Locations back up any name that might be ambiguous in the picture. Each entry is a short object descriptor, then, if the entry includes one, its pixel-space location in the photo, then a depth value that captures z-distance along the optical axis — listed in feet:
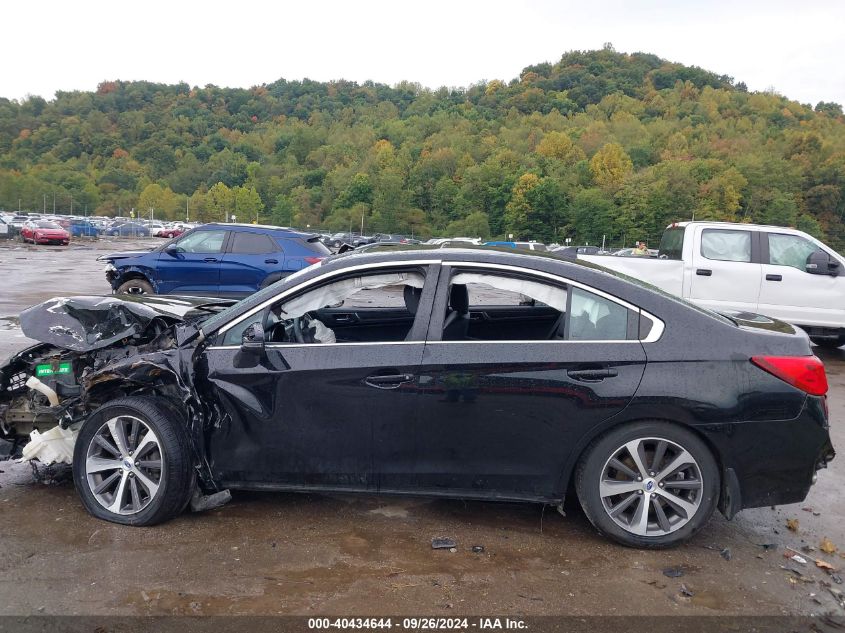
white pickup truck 33.58
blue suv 40.78
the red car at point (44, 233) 130.00
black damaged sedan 12.84
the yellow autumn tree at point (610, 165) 341.00
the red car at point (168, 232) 217.15
